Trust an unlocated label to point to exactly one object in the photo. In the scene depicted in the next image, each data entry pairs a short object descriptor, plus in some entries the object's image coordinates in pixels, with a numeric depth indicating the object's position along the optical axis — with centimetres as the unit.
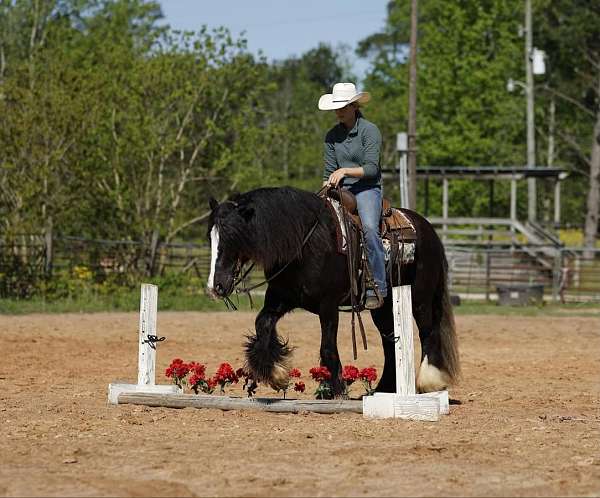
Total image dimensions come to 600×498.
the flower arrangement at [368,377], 1941
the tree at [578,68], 8562
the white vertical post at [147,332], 1919
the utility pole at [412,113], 5531
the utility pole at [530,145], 7907
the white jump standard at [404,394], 1730
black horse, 1683
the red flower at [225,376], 1934
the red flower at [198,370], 1961
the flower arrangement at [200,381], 1947
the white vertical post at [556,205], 7575
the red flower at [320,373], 1834
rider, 1892
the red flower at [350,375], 1912
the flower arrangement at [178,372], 1967
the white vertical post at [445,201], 7094
